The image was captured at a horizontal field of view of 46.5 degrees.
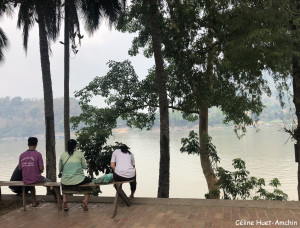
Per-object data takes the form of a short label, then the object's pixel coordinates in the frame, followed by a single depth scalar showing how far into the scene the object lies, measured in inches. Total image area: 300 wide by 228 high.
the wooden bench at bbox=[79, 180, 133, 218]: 237.7
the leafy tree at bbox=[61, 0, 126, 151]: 464.8
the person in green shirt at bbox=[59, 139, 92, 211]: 249.8
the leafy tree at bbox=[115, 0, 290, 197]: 287.6
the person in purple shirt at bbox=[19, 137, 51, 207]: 261.9
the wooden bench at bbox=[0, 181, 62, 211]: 260.4
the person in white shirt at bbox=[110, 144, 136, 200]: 250.1
